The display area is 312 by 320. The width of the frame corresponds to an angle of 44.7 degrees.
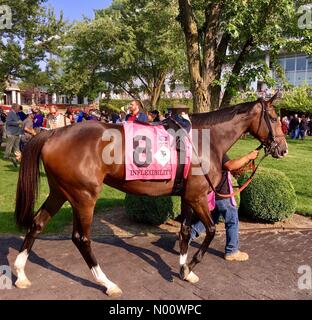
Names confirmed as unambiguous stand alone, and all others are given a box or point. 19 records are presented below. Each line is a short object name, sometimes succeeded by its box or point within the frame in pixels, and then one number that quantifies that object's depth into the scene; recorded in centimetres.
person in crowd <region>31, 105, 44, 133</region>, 1145
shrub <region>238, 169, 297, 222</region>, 631
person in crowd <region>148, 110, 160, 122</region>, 991
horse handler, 483
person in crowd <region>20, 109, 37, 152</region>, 1073
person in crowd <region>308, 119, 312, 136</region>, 2855
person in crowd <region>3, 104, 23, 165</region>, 1255
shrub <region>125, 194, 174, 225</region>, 605
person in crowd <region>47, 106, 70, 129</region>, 970
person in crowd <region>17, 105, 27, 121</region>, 1335
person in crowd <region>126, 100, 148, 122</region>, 660
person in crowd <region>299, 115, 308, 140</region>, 2484
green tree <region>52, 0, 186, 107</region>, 3228
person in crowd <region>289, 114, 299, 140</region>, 2539
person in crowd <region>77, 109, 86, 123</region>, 1351
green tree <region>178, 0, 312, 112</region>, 584
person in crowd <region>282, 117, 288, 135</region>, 2503
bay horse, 397
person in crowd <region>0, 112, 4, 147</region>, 1639
